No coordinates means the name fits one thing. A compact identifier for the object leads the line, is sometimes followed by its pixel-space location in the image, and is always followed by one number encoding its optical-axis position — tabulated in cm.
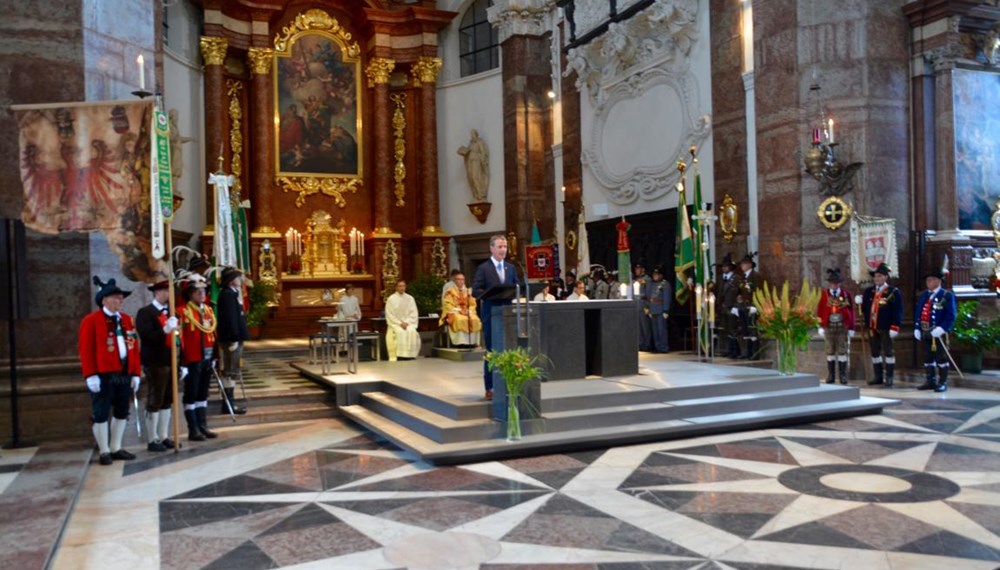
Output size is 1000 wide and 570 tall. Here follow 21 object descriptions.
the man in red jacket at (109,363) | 747
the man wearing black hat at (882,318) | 1148
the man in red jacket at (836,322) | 1195
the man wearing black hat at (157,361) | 809
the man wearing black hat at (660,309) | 1538
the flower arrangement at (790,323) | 1041
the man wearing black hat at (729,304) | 1362
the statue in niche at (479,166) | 2241
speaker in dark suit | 857
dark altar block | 1042
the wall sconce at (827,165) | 1238
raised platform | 790
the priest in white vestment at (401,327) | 1428
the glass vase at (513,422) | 788
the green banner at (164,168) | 784
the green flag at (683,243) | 1312
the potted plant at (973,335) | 1184
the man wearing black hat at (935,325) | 1118
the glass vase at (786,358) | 1039
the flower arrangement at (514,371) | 772
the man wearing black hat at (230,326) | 971
